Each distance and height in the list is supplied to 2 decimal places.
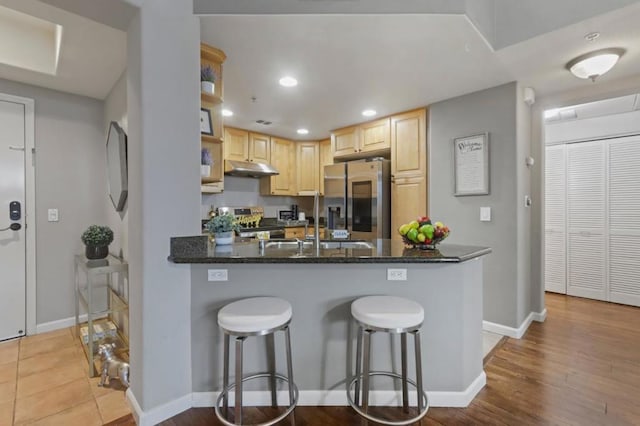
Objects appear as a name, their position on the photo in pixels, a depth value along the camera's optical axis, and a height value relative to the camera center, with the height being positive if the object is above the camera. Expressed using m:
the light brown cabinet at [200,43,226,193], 2.14 +0.73
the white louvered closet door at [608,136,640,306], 3.61 -0.12
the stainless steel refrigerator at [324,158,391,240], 3.82 +0.18
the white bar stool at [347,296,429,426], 1.49 -0.56
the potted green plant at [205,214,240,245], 2.04 -0.11
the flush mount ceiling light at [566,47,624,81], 2.22 +1.10
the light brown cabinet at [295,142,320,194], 5.06 +0.77
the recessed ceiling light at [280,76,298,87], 2.67 +1.18
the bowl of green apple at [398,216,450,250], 1.91 -0.14
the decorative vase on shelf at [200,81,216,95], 2.07 +0.87
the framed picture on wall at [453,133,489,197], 2.95 +0.47
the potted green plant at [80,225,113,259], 2.53 -0.23
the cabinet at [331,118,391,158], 3.88 +0.98
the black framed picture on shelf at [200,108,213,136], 2.19 +0.66
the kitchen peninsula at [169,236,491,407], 1.83 -0.65
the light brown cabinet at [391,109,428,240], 3.49 +0.53
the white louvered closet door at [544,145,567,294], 4.15 -0.13
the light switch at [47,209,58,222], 2.94 -0.02
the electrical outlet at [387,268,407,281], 1.83 -0.38
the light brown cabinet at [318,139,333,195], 4.99 +0.94
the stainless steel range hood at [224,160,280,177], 4.07 +0.60
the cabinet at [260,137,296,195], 4.78 +0.69
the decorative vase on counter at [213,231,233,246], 2.04 -0.17
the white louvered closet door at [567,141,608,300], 3.85 -0.14
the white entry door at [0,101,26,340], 2.69 -0.08
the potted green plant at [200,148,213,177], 2.13 +0.36
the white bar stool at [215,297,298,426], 1.46 -0.57
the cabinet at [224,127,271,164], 4.23 +0.97
